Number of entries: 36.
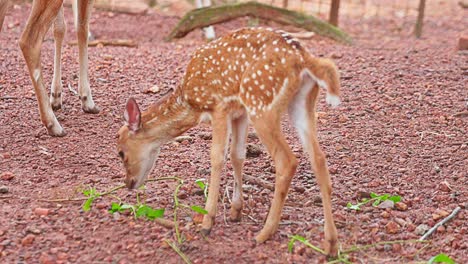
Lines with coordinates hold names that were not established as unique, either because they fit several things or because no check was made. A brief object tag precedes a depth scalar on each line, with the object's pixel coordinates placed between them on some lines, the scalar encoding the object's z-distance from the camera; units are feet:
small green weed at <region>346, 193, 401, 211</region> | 33.17
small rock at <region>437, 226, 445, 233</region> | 31.17
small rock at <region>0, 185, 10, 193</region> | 34.17
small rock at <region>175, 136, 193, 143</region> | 41.85
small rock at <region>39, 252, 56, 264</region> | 28.16
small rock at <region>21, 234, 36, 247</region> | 29.55
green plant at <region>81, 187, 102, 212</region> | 32.17
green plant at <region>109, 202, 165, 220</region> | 31.19
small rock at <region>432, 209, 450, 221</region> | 32.19
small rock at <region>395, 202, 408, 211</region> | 33.21
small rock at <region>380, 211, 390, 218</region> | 32.35
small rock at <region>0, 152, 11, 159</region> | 38.80
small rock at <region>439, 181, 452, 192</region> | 34.73
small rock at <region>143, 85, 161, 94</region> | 49.47
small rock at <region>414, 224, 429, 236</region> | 31.12
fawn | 27.84
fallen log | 65.57
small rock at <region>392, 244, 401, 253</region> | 29.84
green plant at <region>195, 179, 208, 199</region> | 33.64
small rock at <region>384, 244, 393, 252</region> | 29.90
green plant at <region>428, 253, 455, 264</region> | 27.45
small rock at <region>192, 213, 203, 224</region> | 31.01
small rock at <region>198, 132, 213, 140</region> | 42.19
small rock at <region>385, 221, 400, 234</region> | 31.12
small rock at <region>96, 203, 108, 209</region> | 32.56
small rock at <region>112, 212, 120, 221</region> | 31.53
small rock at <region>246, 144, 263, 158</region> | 39.34
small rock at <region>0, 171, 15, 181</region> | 35.83
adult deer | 40.88
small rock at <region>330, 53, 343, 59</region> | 57.67
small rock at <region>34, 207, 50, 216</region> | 31.86
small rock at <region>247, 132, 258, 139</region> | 42.27
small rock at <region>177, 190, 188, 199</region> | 33.86
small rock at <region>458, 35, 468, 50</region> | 59.33
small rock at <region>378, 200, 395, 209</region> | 33.22
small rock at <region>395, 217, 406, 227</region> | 31.73
